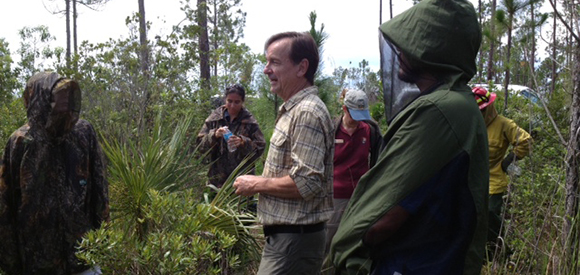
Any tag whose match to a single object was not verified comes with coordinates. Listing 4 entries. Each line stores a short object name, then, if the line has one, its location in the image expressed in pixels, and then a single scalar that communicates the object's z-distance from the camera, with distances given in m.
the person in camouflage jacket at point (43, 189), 2.93
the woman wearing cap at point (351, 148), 4.88
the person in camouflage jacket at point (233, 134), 5.31
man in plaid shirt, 2.60
